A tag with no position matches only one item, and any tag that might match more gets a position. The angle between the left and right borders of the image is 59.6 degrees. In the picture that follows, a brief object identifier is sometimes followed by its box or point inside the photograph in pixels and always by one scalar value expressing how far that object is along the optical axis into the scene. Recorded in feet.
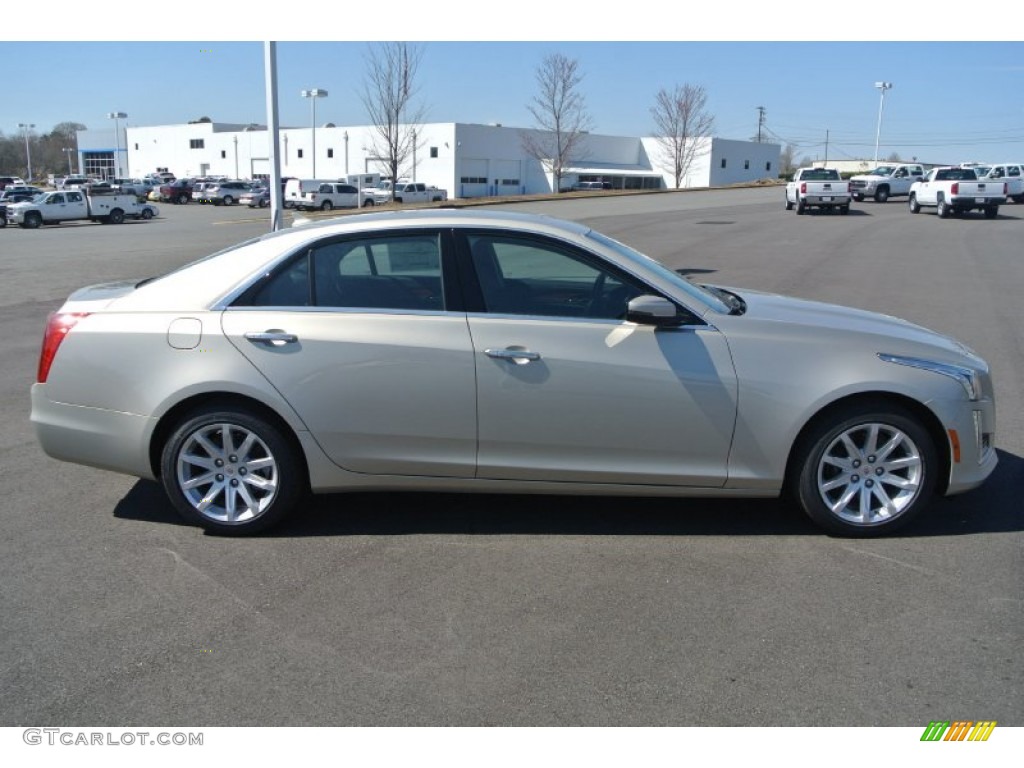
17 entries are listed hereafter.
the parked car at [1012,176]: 139.44
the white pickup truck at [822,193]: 115.65
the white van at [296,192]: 168.45
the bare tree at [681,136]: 243.19
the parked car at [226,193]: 203.72
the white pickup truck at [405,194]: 186.79
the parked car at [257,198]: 187.62
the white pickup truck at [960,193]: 104.22
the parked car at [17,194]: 158.68
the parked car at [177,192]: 213.66
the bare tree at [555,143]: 196.44
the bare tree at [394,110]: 155.74
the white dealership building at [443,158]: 244.63
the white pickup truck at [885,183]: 148.66
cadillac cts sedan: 14.82
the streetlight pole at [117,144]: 317.01
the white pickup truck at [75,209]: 133.15
